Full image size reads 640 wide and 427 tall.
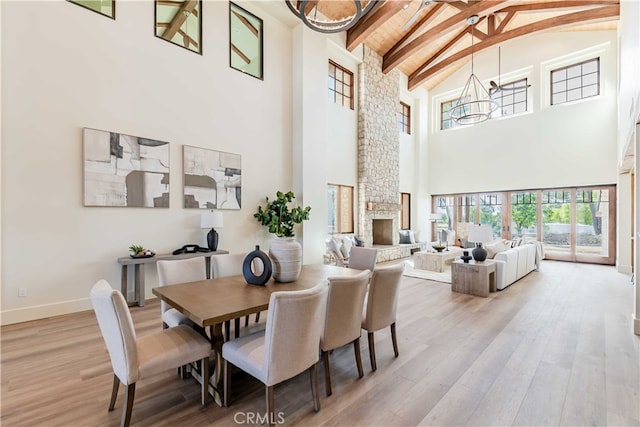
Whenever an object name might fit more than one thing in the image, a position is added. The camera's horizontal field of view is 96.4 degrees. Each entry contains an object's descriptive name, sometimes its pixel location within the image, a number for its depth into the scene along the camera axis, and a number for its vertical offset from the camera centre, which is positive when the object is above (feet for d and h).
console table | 12.80 -2.90
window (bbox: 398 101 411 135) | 33.71 +11.11
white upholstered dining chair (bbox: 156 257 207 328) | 8.00 -2.01
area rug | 18.70 -4.43
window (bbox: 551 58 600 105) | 25.54 +11.96
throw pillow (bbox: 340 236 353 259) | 21.40 -2.69
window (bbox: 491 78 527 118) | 29.19 +11.51
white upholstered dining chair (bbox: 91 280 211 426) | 5.16 -2.87
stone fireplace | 26.94 +5.73
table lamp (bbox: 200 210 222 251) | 15.48 -0.68
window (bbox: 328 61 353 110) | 25.36 +11.57
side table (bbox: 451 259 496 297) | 14.99 -3.59
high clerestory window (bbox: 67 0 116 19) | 12.66 +9.34
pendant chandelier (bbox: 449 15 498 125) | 31.55 +11.92
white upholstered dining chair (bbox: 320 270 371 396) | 6.57 -2.40
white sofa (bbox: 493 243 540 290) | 16.16 -3.30
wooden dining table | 5.82 -2.06
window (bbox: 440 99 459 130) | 34.60 +11.70
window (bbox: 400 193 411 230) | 33.58 +0.01
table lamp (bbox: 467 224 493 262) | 15.06 -1.21
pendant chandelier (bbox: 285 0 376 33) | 9.07 +6.75
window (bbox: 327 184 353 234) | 25.42 +0.29
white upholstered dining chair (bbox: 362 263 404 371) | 7.75 -2.43
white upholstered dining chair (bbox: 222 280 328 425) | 5.23 -2.60
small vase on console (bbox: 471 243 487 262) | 15.78 -2.38
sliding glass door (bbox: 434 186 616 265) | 24.67 -0.72
